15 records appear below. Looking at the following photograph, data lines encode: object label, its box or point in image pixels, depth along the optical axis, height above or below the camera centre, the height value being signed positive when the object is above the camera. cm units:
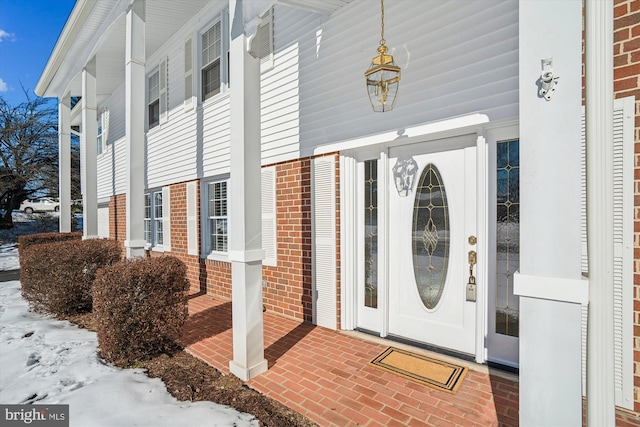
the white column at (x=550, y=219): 143 -5
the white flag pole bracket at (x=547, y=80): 145 +58
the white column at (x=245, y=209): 310 +1
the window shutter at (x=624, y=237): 225 -21
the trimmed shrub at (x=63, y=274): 493 -97
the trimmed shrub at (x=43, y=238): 748 -63
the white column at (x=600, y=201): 132 +3
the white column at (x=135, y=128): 526 +135
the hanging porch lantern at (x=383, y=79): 314 +130
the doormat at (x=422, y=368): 288 -153
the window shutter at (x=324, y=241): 420 -41
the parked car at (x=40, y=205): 2244 +52
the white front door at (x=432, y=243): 328 -37
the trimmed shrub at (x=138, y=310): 340 -107
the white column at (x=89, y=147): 807 +164
